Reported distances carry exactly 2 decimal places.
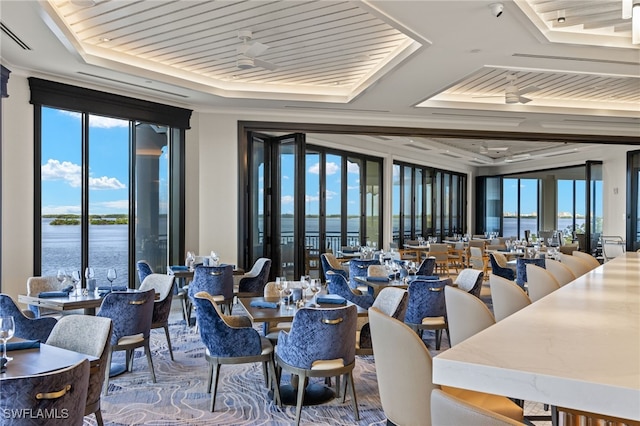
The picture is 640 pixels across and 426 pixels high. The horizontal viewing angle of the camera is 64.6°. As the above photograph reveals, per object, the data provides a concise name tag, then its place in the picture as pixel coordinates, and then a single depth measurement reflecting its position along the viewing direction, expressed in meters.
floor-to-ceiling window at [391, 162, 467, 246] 15.11
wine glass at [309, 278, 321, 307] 4.75
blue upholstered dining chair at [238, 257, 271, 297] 7.28
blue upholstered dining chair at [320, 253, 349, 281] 8.70
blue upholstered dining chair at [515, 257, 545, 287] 7.35
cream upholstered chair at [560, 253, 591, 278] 5.26
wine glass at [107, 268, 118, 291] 5.69
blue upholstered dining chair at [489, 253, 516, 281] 7.87
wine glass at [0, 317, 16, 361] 2.79
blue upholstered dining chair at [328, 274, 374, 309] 5.64
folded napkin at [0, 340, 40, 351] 2.99
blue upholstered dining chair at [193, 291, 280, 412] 3.98
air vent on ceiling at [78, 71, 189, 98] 6.72
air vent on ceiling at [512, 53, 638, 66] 5.91
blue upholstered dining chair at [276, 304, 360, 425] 3.64
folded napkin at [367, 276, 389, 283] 6.24
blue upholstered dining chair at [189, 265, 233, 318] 6.56
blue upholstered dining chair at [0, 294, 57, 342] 4.23
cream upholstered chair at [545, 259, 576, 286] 4.42
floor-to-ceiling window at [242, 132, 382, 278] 9.62
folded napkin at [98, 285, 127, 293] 5.64
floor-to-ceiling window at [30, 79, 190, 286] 6.89
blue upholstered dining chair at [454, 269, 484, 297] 5.54
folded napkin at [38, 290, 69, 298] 5.15
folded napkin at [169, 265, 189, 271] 7.40
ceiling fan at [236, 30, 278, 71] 5.40
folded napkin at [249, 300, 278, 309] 4.51
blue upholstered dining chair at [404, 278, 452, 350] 5.40
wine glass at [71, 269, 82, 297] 5.38
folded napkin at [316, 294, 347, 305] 4.49
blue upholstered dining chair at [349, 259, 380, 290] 7.20
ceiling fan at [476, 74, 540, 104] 7.24
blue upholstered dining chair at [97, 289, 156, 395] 4.51
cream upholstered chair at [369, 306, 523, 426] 2.08
